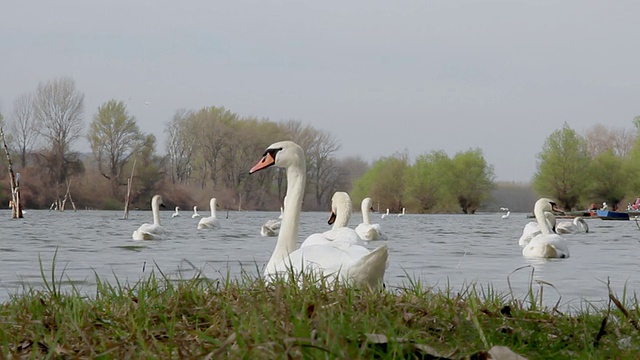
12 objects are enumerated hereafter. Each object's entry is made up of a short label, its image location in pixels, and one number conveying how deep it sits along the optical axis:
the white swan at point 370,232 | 23.48
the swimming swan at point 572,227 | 32.34
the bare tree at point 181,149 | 71.25
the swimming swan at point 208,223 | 31.61
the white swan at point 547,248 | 15.29
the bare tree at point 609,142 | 87.12
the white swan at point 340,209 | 17.31
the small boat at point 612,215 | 57.91
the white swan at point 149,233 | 22.50
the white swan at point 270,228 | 26.73
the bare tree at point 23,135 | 67.31
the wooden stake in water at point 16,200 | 41.75
